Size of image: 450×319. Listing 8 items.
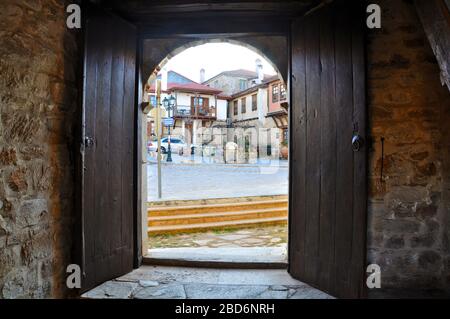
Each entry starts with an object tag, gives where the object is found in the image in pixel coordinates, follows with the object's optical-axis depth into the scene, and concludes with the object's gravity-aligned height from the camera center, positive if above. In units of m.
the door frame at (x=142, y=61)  2.87 +0.94
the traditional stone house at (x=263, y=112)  22.30 +3.71
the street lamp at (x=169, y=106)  15.03 +2.47
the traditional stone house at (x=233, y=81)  32.81 +8.19
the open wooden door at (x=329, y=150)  2.17 +0.04
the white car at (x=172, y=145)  19.38 +0.74
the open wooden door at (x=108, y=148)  2.29 +0.07
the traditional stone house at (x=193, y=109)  27.55 +4.34
